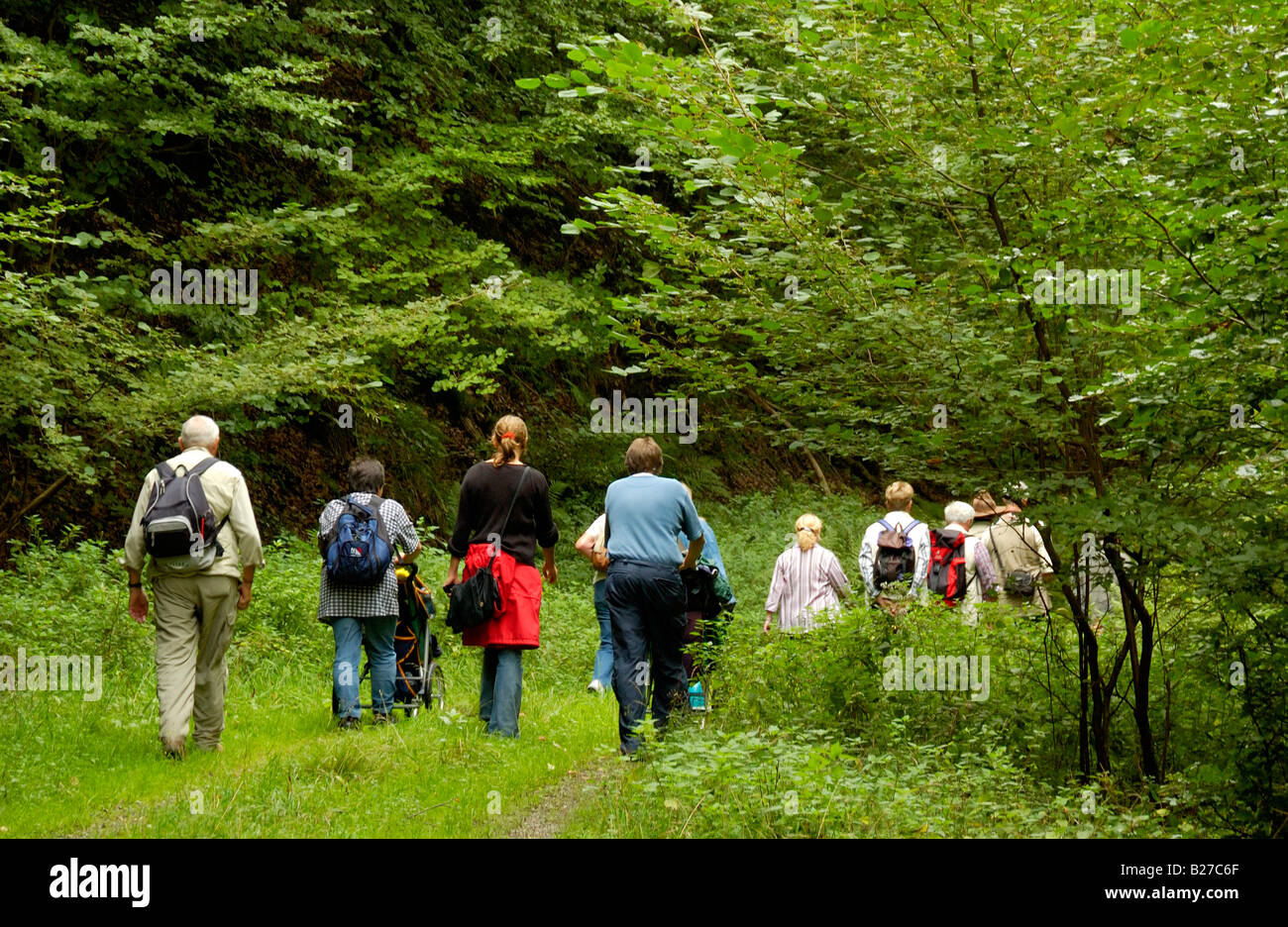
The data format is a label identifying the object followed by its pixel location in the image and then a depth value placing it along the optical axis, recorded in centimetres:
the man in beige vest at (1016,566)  1010
